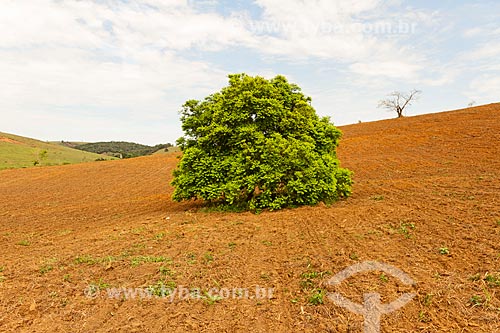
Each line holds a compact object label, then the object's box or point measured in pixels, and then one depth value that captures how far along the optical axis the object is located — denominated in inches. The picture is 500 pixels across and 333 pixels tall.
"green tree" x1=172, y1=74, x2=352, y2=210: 408.2
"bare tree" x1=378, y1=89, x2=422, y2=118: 1739.7
